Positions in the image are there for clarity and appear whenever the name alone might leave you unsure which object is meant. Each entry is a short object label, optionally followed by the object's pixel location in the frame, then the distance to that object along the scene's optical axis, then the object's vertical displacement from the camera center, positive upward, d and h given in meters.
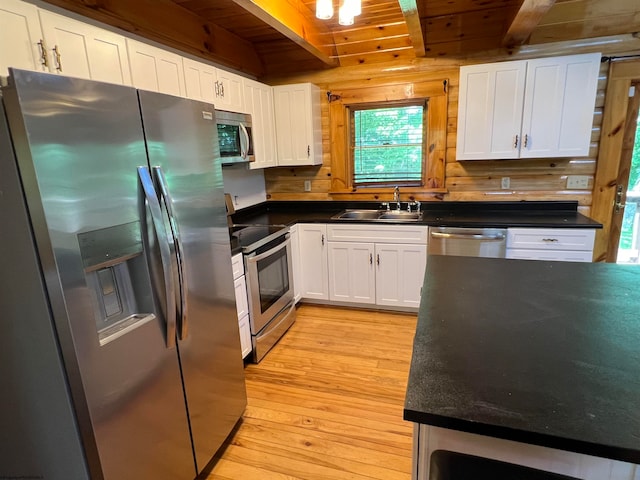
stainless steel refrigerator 1.01 -0.37
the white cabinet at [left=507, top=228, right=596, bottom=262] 2.68 -0.70
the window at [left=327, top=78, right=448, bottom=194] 3.35 +0.21
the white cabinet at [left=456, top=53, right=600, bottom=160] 2.70 +0.36
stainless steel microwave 2.53 +0.22
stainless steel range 2.53 -0.92
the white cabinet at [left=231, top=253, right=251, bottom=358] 2.36 -0.94
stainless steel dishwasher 2.87 -0.70
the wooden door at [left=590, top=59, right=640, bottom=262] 2.84 -0.07
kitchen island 0.73 -0.55
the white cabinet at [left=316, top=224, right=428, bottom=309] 3.12 -0.93
